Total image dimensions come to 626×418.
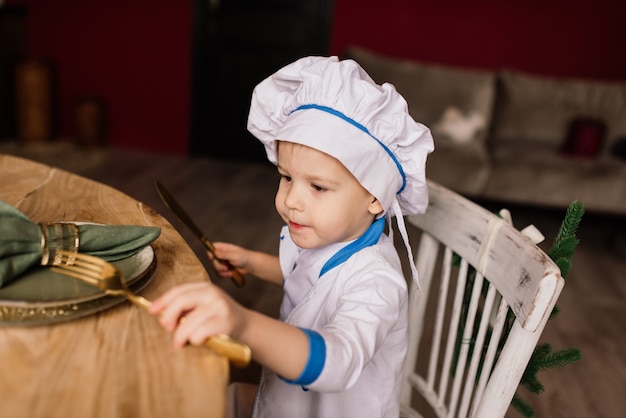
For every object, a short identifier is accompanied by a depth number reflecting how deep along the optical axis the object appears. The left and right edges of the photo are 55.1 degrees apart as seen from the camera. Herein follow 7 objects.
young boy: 0.82
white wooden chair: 0.76
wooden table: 0.57
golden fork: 0.61
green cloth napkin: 0.73
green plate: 0.67
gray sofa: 3.88
